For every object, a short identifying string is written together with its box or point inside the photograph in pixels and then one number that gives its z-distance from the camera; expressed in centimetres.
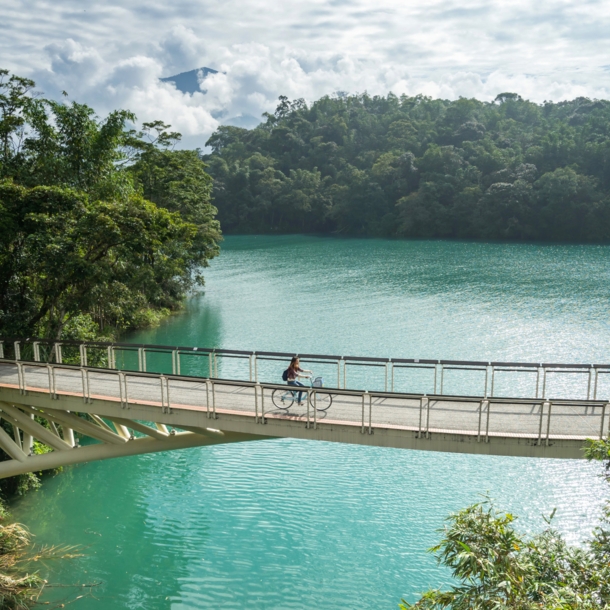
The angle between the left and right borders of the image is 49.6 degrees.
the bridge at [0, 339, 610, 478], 1099
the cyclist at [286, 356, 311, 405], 1345
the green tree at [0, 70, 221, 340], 1739
